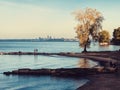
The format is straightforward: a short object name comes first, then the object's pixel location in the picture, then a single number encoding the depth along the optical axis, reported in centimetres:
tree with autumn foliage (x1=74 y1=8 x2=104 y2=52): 10894
